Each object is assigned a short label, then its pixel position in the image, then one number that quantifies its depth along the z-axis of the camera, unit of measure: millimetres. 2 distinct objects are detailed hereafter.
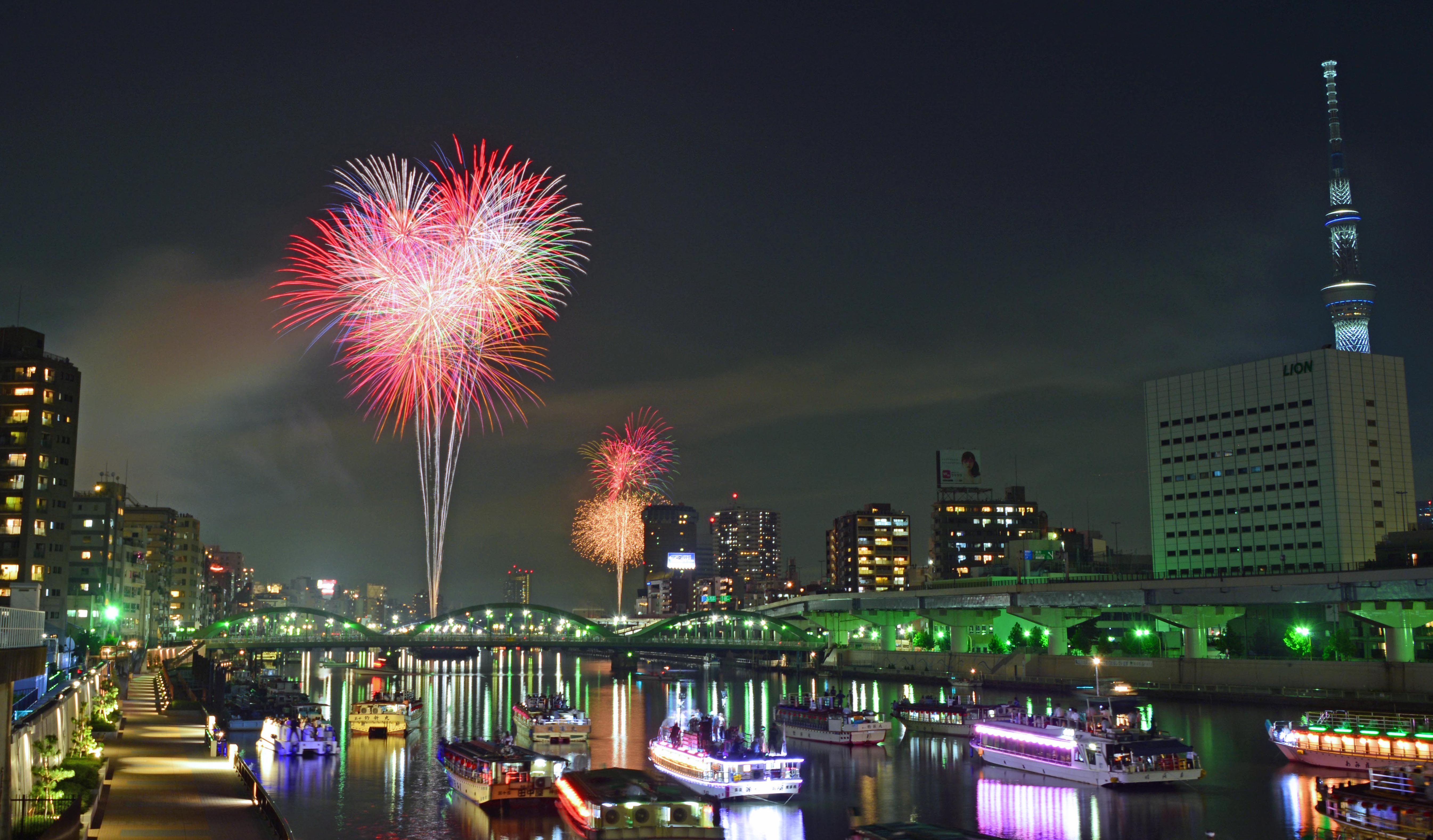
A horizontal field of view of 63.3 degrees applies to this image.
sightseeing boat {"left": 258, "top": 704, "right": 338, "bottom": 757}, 65375
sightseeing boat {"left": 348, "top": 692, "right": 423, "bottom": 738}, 75688
